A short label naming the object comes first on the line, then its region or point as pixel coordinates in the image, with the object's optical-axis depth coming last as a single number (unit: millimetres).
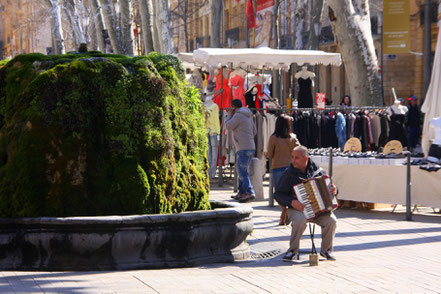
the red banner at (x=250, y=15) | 39156
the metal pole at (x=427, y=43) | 27531
